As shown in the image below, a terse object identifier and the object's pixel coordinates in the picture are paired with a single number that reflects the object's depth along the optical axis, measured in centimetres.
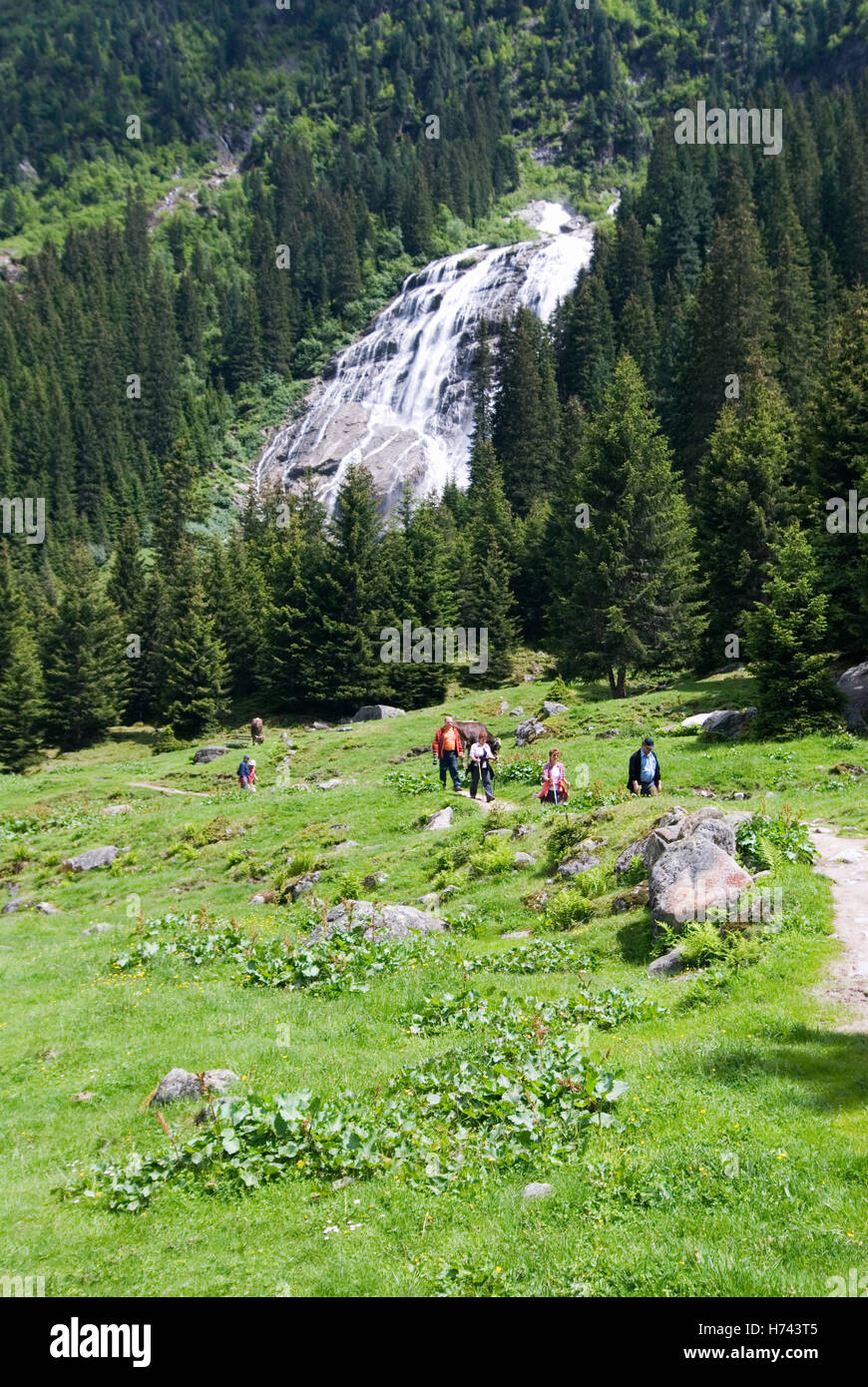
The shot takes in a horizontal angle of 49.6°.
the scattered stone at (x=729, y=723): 2823
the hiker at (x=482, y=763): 2653
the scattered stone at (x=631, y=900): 1612
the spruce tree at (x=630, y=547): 4325
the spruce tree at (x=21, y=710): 6203
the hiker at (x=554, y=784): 2483
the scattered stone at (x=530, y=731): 3575
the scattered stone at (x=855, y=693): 2607
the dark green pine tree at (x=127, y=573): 8581
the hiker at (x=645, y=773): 2327
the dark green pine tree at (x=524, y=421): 9131
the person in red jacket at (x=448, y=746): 2814
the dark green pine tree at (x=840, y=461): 3161
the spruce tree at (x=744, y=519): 4250
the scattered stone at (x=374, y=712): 5450
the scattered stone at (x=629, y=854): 1744
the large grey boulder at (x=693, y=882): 1387
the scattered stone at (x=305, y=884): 2200
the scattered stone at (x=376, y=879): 2141
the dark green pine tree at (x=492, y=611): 6494
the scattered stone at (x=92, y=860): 2964
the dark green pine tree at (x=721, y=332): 6412
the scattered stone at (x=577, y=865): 1856
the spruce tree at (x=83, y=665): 6794
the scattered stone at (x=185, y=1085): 1095
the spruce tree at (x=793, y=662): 2623
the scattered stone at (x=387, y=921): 1703
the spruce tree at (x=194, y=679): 6372
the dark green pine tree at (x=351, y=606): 5978
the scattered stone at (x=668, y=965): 1308
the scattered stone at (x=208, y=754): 4822
